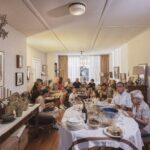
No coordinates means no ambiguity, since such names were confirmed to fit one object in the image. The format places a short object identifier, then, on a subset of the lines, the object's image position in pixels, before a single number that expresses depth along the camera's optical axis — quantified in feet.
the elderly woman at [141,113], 8.26
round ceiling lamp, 8.72
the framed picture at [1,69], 10.84
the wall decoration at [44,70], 30.23
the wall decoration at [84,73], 35.94
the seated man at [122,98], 11.34
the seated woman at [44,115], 12.73
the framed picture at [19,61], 13.51
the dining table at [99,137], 5.89
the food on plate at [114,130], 6.14
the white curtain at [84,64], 35.73
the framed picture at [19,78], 13.54
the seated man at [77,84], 29.08
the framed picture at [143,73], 15.54
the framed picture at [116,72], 27.78
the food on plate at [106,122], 7.07
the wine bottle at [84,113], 7.66
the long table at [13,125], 7.01
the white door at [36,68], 24.75
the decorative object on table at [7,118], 7.89
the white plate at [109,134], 6.03
